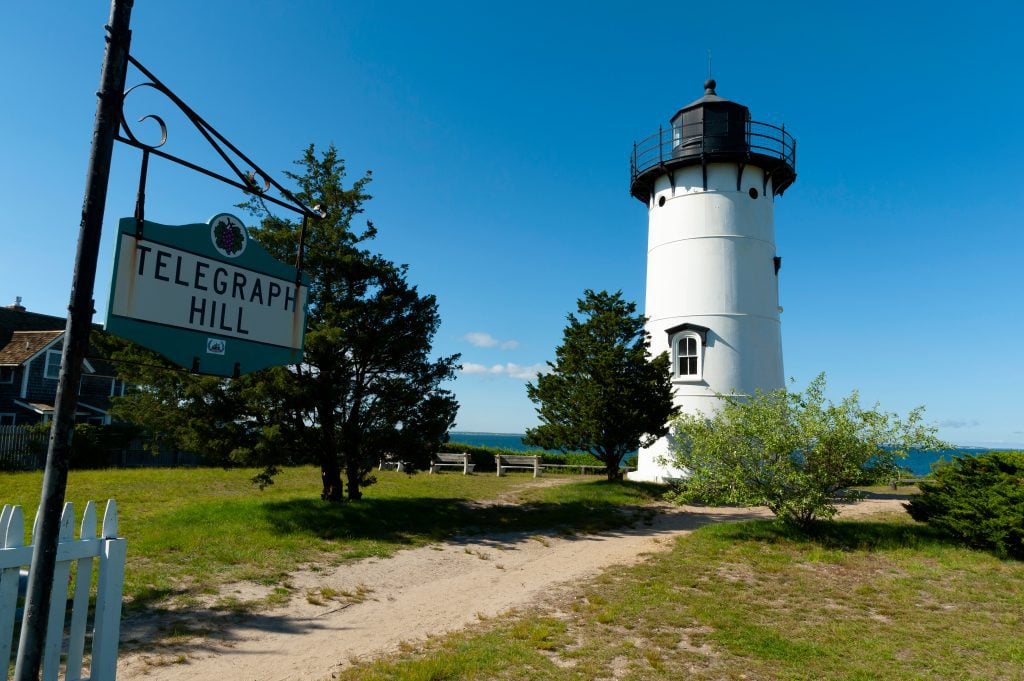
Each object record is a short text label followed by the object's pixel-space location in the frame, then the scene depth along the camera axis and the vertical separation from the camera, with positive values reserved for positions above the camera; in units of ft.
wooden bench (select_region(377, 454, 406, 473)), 51.72 -2.93
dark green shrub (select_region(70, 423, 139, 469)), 79.41 -3.85
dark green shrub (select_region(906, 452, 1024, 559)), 37.22 -3.75
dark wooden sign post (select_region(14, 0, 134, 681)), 10.40 +0.91
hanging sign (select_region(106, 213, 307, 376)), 11.09 +2.41
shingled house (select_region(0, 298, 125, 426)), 86.58 +5.42
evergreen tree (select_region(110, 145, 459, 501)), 45.06 +2.64
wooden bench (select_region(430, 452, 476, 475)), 98.27 -5.68
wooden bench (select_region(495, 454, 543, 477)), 99.25 -5.53
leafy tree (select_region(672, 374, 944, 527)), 41.60 -1.00
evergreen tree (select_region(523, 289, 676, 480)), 69.00 +4.88
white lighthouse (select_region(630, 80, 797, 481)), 74.49 +21.77
